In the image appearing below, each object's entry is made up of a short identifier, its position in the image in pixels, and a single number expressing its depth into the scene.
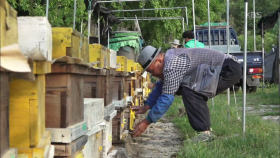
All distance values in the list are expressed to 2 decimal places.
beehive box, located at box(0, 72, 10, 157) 2.15
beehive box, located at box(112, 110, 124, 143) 6.02
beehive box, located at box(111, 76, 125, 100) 6.24
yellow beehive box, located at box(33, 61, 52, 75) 2.62
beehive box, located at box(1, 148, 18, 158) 2.22
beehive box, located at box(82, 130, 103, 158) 3.97
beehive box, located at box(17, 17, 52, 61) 2.58
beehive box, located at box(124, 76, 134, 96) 7.63
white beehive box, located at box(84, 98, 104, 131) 3.86
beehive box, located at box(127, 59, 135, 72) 7.72
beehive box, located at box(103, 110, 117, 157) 4.86
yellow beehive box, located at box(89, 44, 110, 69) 4.68
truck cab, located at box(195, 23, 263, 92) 17.30
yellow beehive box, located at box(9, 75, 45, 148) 2.58
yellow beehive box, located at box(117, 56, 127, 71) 6.65
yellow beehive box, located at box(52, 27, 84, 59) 3.23
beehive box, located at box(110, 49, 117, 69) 5.51
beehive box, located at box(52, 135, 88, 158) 3.05
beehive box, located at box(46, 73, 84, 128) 3.12
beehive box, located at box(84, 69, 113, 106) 4.54
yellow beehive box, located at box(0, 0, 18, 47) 2.09
